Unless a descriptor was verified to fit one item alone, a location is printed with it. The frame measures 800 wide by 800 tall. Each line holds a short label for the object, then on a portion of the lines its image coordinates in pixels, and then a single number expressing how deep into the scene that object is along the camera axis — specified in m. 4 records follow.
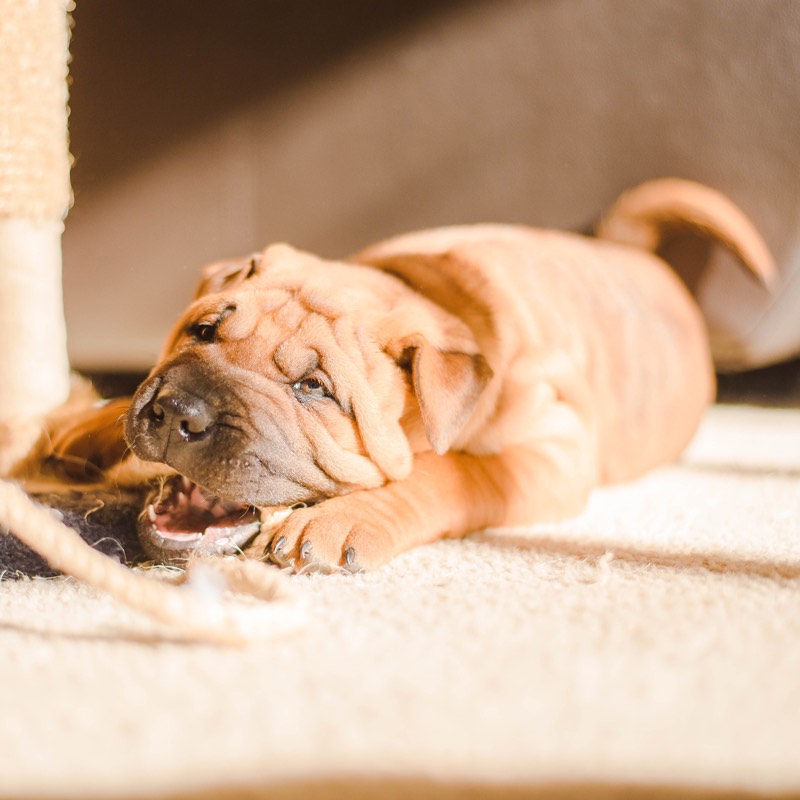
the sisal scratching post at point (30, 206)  0.89
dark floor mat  0.81
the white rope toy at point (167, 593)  0.71
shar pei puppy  0.82
